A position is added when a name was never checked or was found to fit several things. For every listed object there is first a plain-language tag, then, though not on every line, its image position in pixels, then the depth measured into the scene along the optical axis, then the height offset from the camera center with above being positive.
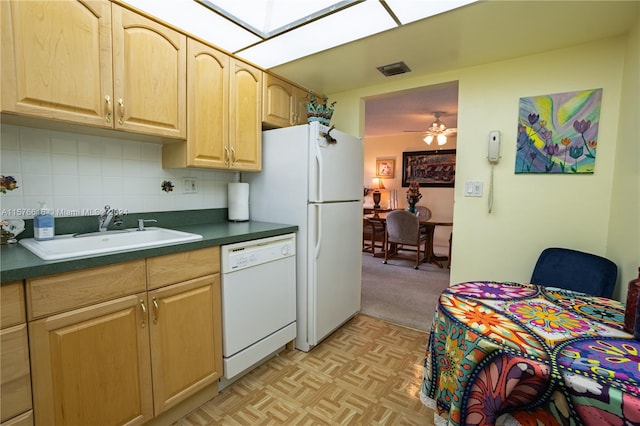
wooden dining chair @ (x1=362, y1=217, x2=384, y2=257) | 4.87 -0.65
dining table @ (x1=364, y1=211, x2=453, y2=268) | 4.41 -0.71
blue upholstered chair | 1.48 -0.42
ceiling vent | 2.16 +0.96
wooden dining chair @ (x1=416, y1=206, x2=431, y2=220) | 5.25 -0.36
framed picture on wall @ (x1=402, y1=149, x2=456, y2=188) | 5.49 +0.52
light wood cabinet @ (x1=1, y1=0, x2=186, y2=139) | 1.14 +0.56
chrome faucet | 1.62 -0.17
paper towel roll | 2.20 -0.08
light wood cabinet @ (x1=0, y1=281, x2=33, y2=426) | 0.92 -0.57
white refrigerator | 2.01 -0.10
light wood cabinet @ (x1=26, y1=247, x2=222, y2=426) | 1.02 -0.65
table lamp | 6.08 +0.10
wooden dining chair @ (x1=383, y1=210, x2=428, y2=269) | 4.25 -0.57
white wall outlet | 2.07 +0.02
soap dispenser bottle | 1.37 -0.19
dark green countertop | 0.95 -0.27
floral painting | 1.81 +0.42
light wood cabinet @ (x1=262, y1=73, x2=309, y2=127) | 2.21 +0.72
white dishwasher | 1.61 -0.67
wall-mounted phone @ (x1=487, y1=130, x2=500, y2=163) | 2.05 +0.35
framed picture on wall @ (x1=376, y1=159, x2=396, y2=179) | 6.12 +0.53
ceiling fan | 4.31 +0.96
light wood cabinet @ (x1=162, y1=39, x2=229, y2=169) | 1.73 +0.48
